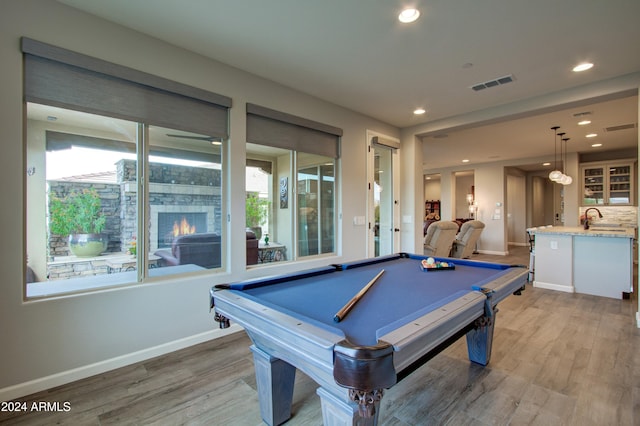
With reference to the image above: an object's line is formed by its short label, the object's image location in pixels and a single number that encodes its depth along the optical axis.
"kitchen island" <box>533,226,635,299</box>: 4.13
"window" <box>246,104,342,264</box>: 3.36
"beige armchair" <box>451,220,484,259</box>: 6.89
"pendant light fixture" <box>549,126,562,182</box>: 5.39
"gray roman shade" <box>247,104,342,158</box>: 3.23
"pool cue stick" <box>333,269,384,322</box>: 1.32
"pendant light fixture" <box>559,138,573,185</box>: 6.00
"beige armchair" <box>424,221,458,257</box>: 6.04
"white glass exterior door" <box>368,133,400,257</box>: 4.95
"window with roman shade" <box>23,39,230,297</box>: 2.13
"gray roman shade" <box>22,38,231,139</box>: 2.05
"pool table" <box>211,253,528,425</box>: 0.98
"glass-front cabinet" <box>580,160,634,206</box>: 7.14
